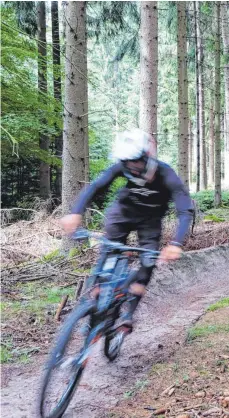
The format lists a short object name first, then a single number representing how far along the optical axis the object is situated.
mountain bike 3.13
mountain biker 3.56
